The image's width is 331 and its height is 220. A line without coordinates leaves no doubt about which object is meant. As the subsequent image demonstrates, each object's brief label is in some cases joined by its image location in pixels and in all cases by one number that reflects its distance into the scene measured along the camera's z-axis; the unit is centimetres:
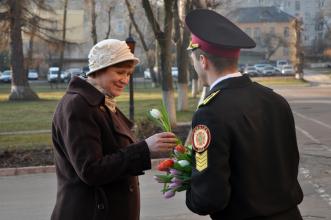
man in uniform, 241
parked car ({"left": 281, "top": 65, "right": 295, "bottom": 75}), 6970
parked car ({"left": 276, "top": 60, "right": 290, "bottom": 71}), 8750
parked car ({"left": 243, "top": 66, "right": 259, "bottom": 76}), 7262
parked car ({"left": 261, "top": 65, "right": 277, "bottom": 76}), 7125
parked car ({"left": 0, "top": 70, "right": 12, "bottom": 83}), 6500
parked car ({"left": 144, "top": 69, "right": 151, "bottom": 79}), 6994
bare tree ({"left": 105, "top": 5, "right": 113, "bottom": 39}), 4662
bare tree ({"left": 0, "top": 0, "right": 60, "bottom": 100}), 3231
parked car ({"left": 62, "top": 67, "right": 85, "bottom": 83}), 6303
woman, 289
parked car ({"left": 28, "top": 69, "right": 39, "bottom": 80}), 7231
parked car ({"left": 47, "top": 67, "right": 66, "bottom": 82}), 6144
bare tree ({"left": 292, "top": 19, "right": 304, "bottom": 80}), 5453
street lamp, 1670
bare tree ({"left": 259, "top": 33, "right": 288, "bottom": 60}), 9744
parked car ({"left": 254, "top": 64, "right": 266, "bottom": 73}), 7289
